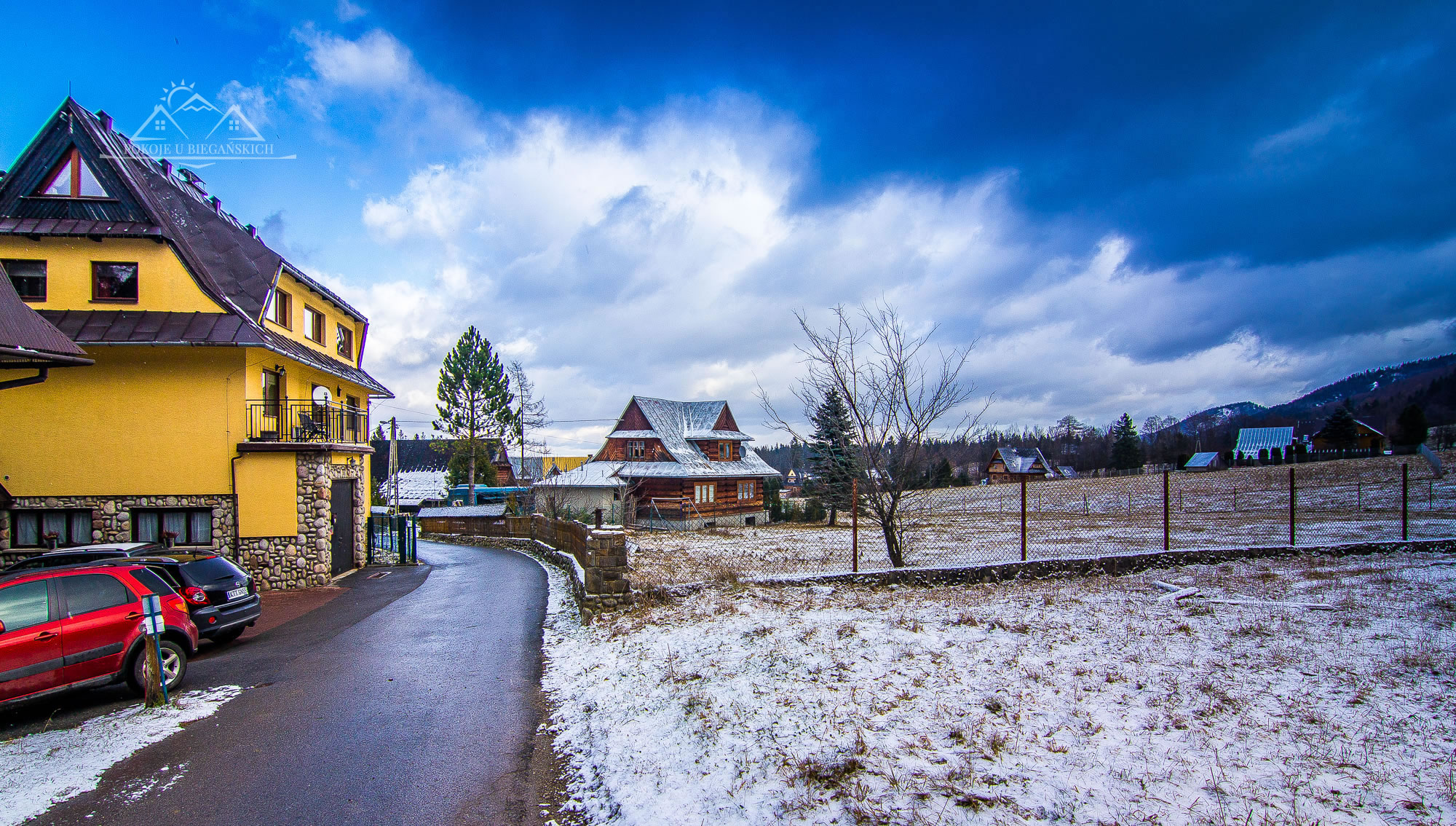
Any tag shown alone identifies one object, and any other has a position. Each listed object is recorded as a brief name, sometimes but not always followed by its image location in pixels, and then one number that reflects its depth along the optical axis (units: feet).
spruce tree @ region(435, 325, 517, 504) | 157.48
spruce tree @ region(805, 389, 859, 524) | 45.60
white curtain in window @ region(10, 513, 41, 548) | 51.37
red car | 22.38
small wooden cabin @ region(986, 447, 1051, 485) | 259.60
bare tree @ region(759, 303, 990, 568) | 43.37
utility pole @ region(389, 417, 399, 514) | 80.53
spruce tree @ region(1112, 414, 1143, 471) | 254.06
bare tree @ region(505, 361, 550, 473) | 158.95
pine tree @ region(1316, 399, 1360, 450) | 216.33
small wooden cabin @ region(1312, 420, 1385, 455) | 217.93
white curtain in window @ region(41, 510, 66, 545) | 51.44
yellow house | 50.90
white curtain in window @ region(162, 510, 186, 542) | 52.24
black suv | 32.12
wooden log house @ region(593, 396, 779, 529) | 148.77
